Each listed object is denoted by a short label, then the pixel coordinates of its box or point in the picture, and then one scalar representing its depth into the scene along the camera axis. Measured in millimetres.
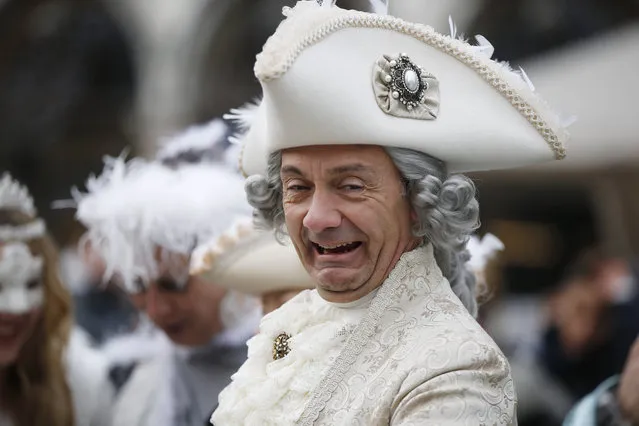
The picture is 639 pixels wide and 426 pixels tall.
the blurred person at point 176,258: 10211
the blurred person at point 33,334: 11516
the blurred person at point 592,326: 12461
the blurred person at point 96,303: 15250
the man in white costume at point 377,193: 5332
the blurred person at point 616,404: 7965
